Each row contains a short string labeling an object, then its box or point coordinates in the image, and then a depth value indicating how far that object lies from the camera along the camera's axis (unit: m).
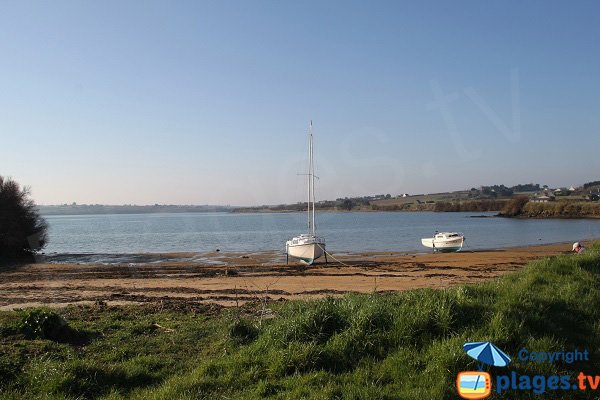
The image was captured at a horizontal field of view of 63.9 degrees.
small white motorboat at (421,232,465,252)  41.72
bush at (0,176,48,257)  38.09
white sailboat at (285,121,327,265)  32.12
